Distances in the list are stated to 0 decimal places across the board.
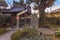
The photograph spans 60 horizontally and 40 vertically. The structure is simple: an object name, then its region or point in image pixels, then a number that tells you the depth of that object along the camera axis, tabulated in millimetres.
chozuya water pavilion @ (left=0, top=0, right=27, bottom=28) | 4024
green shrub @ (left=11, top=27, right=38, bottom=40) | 2434
